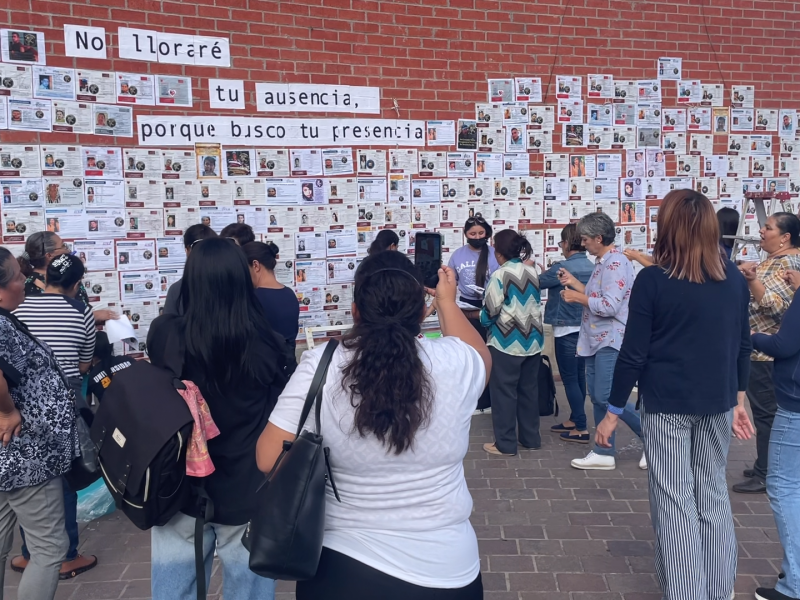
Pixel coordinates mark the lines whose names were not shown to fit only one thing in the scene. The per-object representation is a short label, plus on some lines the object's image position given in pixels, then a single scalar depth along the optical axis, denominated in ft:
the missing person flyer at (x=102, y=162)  21.31
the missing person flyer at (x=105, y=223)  21.54
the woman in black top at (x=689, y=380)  11.60
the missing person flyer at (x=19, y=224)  20.43
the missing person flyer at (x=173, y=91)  22.13
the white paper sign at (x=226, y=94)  22.84
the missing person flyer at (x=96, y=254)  21.47
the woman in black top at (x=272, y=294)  16.70
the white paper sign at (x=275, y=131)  22.29
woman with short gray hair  19.03
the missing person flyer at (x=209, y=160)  22.85
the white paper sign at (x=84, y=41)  20.76
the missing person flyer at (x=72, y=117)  20.79
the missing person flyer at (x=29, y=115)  20.26
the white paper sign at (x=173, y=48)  21.61
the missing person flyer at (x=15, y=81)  20.07
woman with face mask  24.62
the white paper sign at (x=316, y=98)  23.61
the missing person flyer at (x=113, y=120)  21.38
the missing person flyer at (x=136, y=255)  22.09
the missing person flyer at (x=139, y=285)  22.25
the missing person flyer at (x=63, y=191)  20.85
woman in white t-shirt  7.71
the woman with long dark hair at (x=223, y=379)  9.31
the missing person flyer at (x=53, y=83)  20.45
